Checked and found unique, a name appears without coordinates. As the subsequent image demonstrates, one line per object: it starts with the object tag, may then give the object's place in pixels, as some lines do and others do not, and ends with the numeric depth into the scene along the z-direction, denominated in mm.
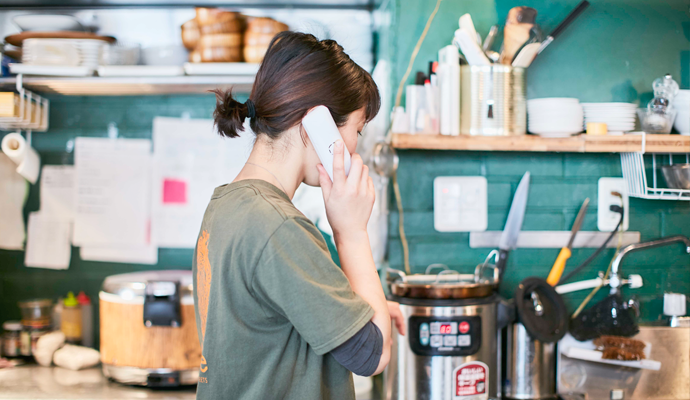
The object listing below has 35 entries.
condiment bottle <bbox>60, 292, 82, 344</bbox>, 1783
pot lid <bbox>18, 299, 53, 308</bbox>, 1771
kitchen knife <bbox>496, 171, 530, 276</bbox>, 1558
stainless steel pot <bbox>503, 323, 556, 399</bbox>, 1455
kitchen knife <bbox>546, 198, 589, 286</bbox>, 1547
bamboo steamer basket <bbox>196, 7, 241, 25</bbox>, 1654
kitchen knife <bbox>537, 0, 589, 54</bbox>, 1483
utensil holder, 1481
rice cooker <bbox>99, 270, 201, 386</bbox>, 1507
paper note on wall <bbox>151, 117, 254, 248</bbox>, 1866
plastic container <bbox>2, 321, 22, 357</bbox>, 1746
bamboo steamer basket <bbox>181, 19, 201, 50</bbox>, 1716
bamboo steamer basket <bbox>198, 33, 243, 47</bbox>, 1655
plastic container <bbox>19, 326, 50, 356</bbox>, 1739
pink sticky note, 1866
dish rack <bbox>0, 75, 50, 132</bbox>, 1690
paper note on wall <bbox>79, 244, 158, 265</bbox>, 1861
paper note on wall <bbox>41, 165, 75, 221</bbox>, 1860
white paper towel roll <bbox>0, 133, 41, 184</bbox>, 1738
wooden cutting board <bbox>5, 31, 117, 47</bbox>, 1653
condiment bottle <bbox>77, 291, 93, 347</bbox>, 1811
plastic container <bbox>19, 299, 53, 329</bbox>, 1759
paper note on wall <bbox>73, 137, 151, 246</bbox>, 1858
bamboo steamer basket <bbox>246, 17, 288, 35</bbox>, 1656
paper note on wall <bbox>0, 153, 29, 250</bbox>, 1863
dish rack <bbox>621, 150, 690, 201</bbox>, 1582
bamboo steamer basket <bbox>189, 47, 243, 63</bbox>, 1656
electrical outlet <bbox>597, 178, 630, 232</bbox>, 1648
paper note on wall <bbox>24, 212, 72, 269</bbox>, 1863
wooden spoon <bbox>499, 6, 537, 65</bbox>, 1497
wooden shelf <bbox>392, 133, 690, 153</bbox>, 1448
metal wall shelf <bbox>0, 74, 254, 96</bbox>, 1653
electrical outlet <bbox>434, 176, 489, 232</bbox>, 1599
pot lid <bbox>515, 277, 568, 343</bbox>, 1404
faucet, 1588
